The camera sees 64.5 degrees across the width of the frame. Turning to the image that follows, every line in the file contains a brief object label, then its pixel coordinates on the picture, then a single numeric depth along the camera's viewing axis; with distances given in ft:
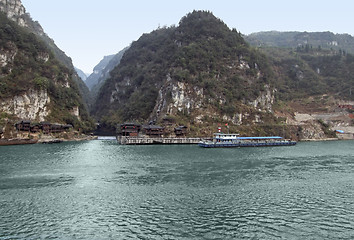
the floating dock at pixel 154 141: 421.59
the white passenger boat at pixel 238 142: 390.95
